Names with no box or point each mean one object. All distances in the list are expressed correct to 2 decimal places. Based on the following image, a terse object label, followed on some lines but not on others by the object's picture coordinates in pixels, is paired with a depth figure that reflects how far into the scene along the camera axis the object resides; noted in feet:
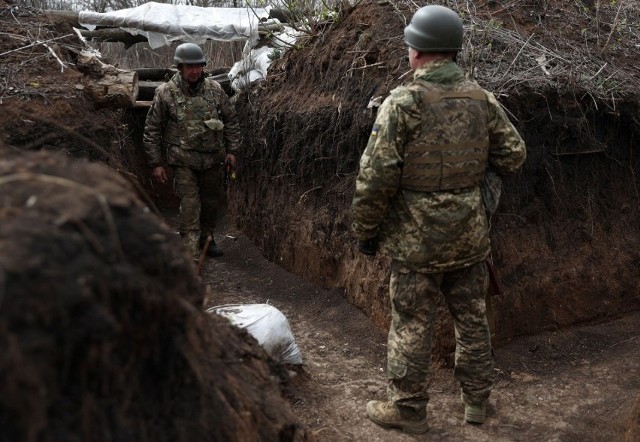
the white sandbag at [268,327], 14.46
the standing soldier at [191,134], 22.93
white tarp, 33.99
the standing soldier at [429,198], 12.41
